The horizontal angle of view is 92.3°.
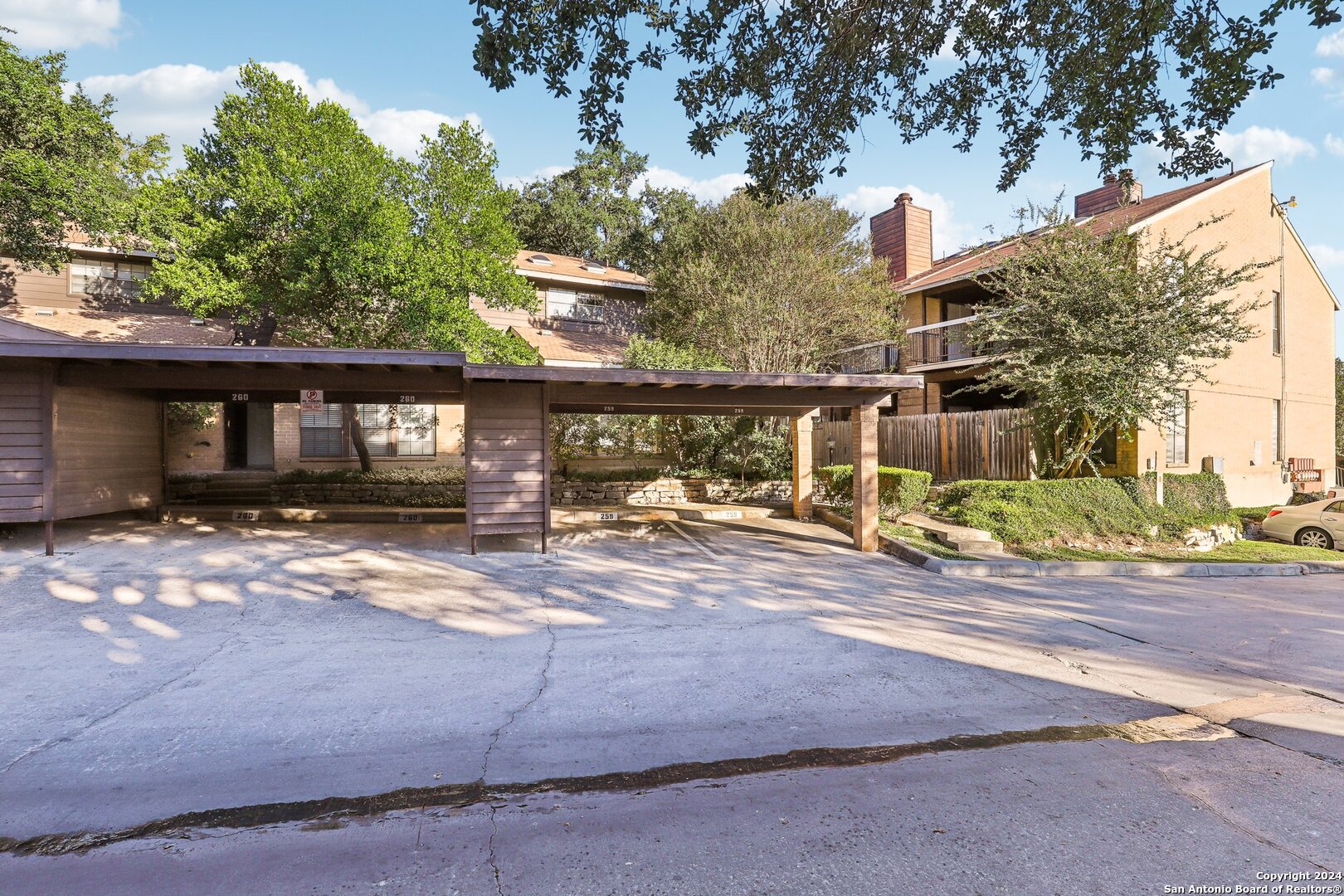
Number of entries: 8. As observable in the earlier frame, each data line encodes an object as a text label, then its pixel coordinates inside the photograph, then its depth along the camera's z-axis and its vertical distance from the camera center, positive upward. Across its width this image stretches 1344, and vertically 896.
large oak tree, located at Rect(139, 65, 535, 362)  13.37 +4.68
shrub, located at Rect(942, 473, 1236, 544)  12.23 -1.36
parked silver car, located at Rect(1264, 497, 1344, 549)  13.45 -1.80
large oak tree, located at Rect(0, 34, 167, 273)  13.67 +6.03
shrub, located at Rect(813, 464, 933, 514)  13.64 -0.99
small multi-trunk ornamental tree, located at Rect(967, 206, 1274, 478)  12.52 +2.34
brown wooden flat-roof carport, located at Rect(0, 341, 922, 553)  8.95 +0.77
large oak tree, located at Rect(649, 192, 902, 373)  17.56 +4.33
